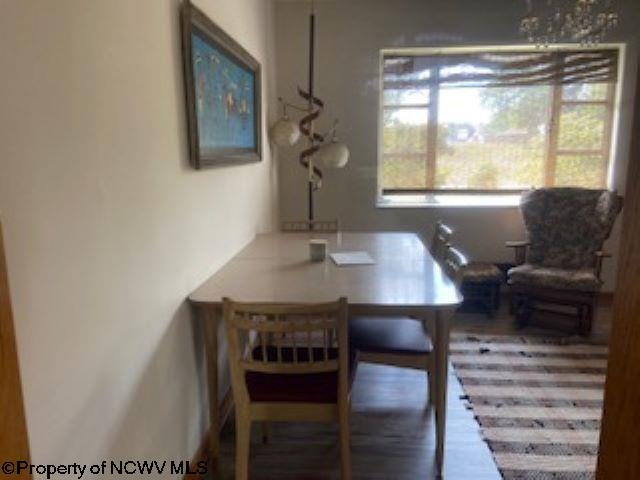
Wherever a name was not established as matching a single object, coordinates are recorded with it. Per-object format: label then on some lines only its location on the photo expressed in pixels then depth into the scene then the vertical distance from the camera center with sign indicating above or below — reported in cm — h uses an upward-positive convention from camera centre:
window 397 +37
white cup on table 248 -45
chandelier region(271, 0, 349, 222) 345 +22
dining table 181 -52
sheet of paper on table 242 -50
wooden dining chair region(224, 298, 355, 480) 153 -78
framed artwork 188 +34
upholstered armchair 332 -71
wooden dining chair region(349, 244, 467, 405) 203 -79
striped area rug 203 -124
